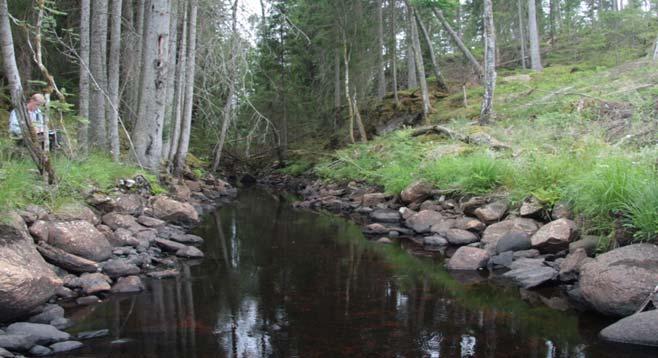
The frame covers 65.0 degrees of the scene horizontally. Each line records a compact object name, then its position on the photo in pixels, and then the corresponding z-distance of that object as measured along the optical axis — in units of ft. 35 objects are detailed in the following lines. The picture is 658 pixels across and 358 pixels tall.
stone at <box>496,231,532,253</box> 25.41
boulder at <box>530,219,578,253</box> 23.84
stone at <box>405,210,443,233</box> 34.24
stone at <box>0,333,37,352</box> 14.25
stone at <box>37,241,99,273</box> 20.70
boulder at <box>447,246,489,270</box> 25.29
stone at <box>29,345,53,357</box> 14.55
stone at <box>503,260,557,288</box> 21.82
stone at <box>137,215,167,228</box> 30.92
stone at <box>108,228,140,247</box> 25.66
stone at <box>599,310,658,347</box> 15.11
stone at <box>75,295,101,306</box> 19.32
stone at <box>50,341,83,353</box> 14.98
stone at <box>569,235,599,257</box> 22.00
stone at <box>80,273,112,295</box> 20.20
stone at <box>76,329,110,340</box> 16.21
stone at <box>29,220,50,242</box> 21.09
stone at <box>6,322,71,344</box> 15.30
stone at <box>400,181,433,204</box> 39.24
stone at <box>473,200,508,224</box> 30.40
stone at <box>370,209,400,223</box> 39.27
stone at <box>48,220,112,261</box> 21.93
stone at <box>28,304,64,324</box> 16.90
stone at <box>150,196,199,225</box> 35.53
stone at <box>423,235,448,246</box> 30.73
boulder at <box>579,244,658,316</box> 17.13
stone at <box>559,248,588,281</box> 21.66
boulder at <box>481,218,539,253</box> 26.94
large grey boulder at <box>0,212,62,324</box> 15.76
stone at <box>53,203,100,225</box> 23.62
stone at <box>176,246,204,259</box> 27.63
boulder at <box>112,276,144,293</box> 21.03
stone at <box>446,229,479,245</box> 29.50
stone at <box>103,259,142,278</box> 22.44
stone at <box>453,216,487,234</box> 30.37
